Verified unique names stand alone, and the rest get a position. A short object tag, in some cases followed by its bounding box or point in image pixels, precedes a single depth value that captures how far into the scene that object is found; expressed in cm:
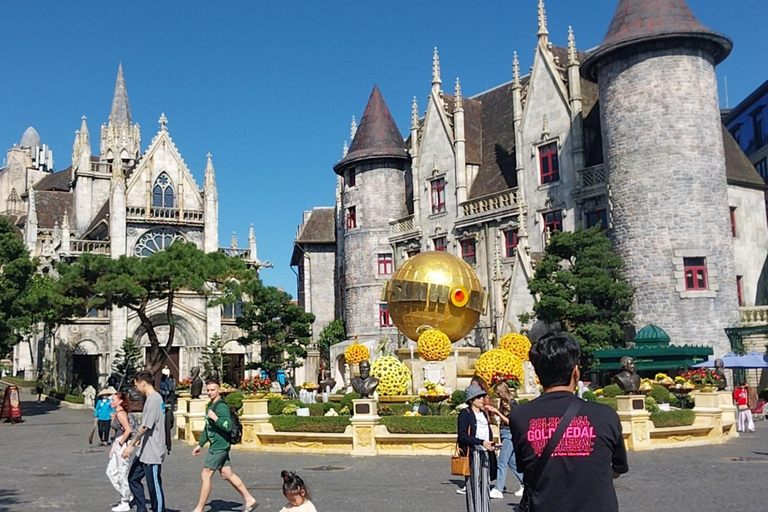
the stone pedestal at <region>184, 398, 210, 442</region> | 2209
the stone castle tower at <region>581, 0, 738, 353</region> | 3186
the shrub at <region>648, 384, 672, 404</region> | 2188
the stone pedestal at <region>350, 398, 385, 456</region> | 1845
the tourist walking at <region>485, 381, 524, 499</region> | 1257
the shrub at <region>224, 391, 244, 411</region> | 2359
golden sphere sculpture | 2592
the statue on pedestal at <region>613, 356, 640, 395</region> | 1905
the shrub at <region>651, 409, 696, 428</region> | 1903
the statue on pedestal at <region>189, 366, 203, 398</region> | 2349
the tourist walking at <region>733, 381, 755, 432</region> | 2341
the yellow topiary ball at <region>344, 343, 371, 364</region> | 2795
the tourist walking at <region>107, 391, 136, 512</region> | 1100
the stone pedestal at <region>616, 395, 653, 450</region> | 1827
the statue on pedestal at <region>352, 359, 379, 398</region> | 2016
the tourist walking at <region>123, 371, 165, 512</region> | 1009
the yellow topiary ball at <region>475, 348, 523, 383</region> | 2144
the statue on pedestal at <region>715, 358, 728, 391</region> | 2231
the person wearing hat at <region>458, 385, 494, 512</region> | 982
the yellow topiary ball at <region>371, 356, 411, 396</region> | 2259
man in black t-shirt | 446
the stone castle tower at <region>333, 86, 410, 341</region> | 4734
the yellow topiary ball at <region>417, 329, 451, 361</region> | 2409
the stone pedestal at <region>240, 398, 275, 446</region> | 2005
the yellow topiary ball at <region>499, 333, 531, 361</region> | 2497
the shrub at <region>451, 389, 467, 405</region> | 2084
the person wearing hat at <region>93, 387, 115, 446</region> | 2209
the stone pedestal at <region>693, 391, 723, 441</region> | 2008
